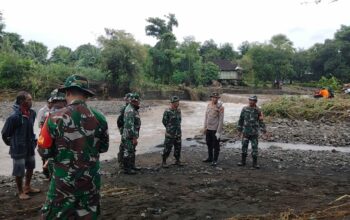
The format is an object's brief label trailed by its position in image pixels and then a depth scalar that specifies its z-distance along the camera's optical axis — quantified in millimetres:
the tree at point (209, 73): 61281
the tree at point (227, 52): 88438
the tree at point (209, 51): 80625
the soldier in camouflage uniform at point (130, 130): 8812
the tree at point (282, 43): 71469
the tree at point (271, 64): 66062
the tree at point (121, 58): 42062
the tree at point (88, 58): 48600
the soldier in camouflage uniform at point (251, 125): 9797
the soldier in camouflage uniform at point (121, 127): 9177
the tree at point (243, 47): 93319
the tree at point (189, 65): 55344
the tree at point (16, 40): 55338
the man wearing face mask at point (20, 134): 6465
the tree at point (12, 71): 38688
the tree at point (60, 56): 57012
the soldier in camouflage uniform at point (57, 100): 6633
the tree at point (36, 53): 53419
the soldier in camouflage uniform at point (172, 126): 9688
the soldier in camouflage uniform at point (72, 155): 3553
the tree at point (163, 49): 53844
